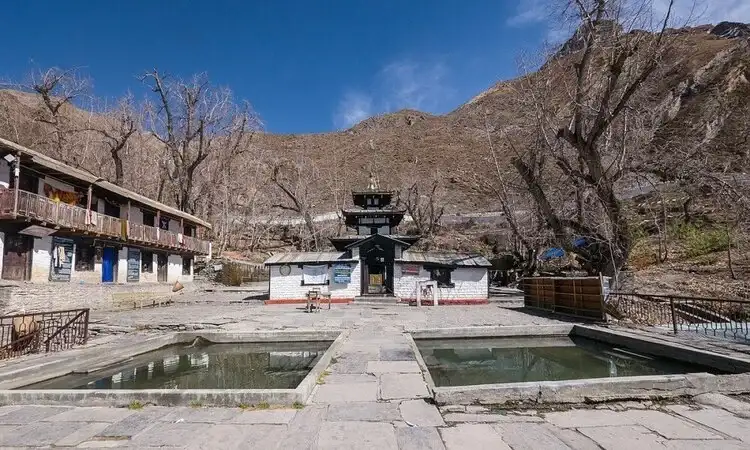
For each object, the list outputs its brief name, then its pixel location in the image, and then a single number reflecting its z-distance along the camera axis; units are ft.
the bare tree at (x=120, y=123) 101.96
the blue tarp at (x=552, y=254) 108.75
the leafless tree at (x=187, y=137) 109.50
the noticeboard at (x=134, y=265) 83.37
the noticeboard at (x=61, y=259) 65.31
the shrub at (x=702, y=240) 85.71
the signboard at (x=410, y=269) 81.00
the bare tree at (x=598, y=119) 48.85
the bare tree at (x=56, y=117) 91.76
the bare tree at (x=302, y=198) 131.95
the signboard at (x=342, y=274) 81.30
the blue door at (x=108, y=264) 76.95
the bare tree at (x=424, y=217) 134.10
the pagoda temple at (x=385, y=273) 79.61
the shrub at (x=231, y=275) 110.42
